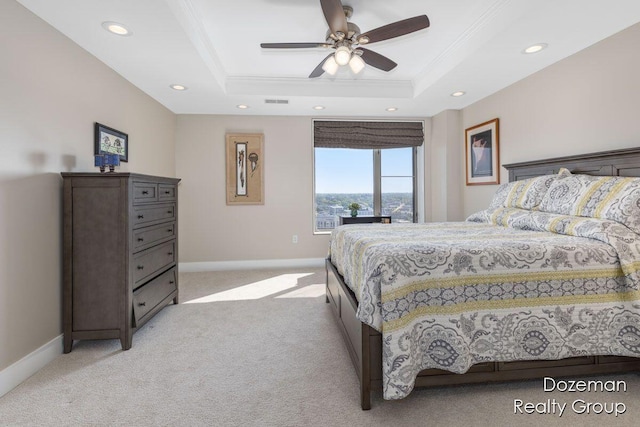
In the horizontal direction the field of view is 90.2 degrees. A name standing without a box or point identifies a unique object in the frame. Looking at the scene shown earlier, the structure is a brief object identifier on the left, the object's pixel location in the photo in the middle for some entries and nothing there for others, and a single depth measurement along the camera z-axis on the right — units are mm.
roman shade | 4918
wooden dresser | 2271
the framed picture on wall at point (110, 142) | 2732
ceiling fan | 2113
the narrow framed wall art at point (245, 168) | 4770
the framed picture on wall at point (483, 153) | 3879
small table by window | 4852
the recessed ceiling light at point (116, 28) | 2247
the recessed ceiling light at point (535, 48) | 2640
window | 4934
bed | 1528
